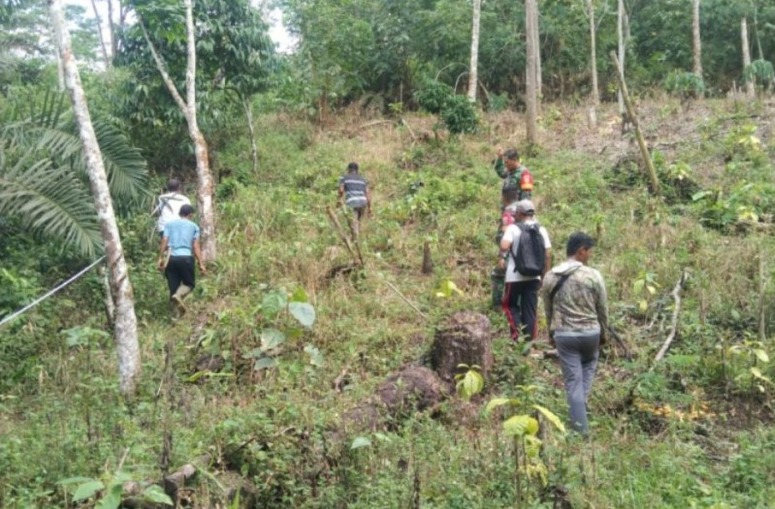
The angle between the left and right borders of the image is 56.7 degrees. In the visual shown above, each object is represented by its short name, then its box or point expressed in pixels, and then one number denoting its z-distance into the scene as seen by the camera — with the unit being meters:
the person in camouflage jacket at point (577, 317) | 5.38
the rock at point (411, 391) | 5.70
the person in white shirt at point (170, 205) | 8.86
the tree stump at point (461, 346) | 6.32
